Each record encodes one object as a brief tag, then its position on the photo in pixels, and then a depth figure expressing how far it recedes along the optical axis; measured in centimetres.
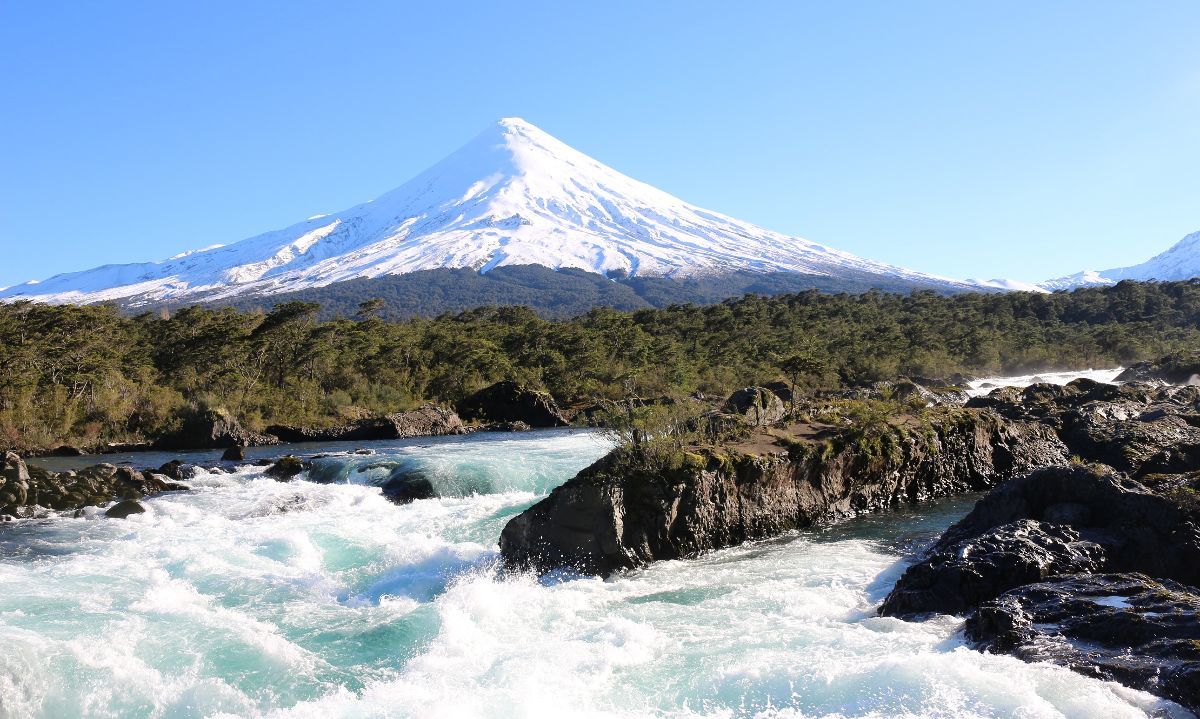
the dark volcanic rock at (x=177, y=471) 1973
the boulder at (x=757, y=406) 1805
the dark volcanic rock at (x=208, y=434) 2816
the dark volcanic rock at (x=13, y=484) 1557
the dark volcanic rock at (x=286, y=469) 1984
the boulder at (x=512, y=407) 3441
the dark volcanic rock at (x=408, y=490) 1672
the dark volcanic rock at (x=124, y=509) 1511
